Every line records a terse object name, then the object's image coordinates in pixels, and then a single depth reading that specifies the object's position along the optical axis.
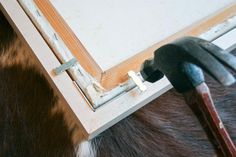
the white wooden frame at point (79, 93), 0.69
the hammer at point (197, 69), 0.54
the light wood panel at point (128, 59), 0.74
